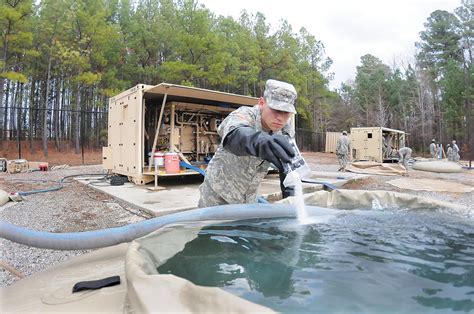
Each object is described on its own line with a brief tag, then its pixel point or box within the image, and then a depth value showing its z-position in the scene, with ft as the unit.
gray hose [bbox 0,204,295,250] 5.16
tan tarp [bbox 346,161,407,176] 36.76
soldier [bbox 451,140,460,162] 61.46
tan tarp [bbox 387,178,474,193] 24.56
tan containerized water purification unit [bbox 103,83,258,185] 22.91
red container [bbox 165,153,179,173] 22.93
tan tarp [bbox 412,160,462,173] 40.52
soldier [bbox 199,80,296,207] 5.73
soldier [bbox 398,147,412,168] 47.83
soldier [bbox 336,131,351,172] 39.10
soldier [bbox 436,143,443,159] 70.08
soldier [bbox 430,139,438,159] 68.18
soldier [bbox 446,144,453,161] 62.40
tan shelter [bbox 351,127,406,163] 56.34
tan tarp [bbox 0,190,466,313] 2.84
